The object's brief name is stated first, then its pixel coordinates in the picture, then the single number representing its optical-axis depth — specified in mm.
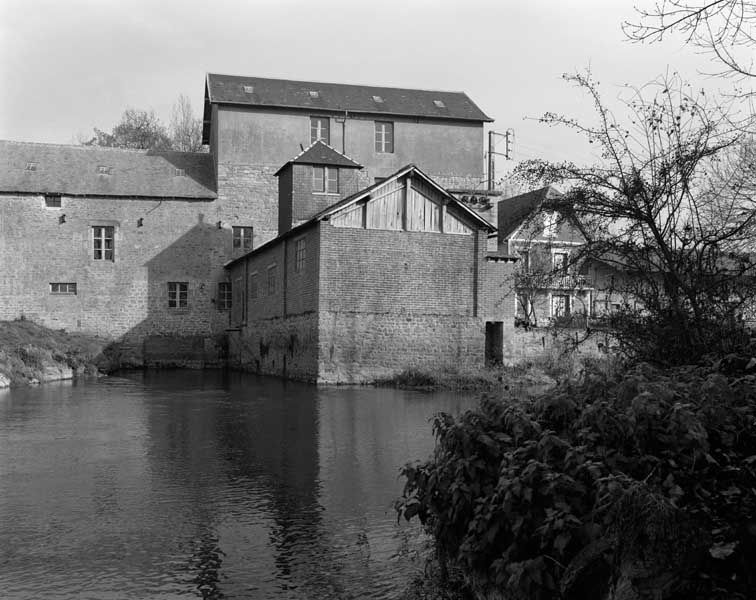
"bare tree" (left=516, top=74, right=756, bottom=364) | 6957
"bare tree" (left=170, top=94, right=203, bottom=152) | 52844
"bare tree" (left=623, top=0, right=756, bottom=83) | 5574
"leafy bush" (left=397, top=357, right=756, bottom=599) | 3992
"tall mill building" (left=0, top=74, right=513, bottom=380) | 35500
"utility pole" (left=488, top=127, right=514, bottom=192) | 40969
